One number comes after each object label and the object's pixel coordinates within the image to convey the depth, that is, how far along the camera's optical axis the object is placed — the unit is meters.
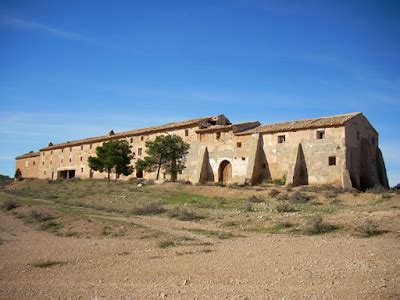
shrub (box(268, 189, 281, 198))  25.20
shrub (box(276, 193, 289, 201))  23.27
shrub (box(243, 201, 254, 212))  19.34
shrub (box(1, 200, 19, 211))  21.47
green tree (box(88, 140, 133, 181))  43.56
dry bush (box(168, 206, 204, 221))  17.45
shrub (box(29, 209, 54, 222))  17.22
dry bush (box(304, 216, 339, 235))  12.89
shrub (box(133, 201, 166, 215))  19.76
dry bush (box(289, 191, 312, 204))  22.28
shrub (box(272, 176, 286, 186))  31.06
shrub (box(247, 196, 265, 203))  23.31
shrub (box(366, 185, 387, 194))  24.28
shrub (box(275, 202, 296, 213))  18.08
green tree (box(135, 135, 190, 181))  37.62
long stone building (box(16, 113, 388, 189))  29.17
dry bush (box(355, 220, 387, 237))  11.97
